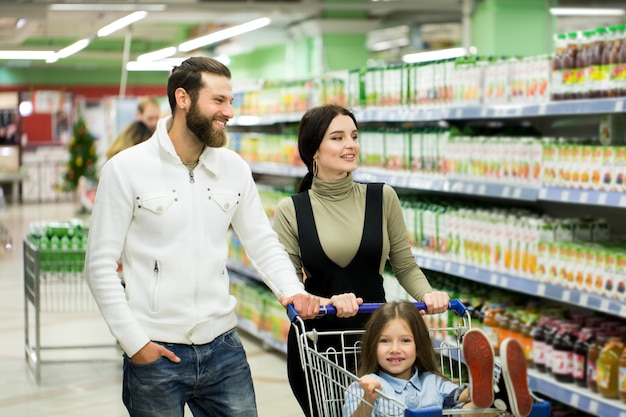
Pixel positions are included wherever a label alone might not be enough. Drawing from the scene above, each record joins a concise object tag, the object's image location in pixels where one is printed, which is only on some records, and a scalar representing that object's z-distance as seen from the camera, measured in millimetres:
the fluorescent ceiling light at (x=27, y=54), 20244
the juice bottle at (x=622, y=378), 4246
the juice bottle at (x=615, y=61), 4340
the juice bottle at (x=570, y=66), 4621
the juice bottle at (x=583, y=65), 4535
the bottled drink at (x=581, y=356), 4535
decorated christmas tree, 19844
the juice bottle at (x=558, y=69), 4695
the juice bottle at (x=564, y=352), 4613
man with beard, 2637
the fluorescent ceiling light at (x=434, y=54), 15788
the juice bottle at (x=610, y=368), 4348
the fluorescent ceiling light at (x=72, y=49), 19906
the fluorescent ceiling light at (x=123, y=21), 14602
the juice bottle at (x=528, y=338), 4910
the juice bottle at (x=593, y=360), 4449
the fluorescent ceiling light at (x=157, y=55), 21734
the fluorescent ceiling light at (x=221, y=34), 15953
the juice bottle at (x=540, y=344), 4793
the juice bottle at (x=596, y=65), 4445
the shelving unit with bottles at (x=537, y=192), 4352
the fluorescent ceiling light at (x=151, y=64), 24723
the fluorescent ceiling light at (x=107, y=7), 12520
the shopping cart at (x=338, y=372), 2383
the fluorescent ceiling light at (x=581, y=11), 14562
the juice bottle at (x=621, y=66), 4297
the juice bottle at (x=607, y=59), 4387
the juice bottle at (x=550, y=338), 4719
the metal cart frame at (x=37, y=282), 6430
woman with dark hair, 3359
